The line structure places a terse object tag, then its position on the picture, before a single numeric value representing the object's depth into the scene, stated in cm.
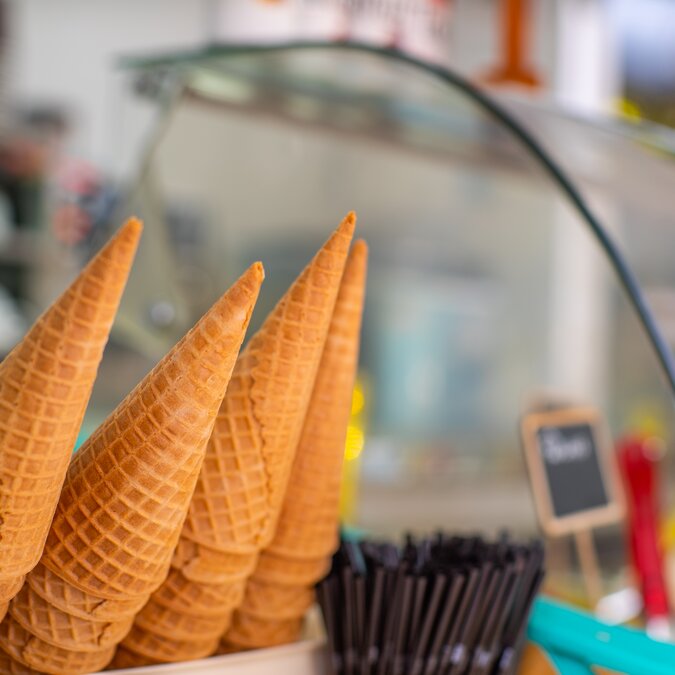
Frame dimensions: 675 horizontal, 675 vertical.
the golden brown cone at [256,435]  54
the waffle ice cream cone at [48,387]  44
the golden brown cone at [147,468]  47
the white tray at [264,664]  56
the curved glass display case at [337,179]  101
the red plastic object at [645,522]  124
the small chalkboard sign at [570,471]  101
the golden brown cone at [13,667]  54
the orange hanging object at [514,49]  144
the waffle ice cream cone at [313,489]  61
